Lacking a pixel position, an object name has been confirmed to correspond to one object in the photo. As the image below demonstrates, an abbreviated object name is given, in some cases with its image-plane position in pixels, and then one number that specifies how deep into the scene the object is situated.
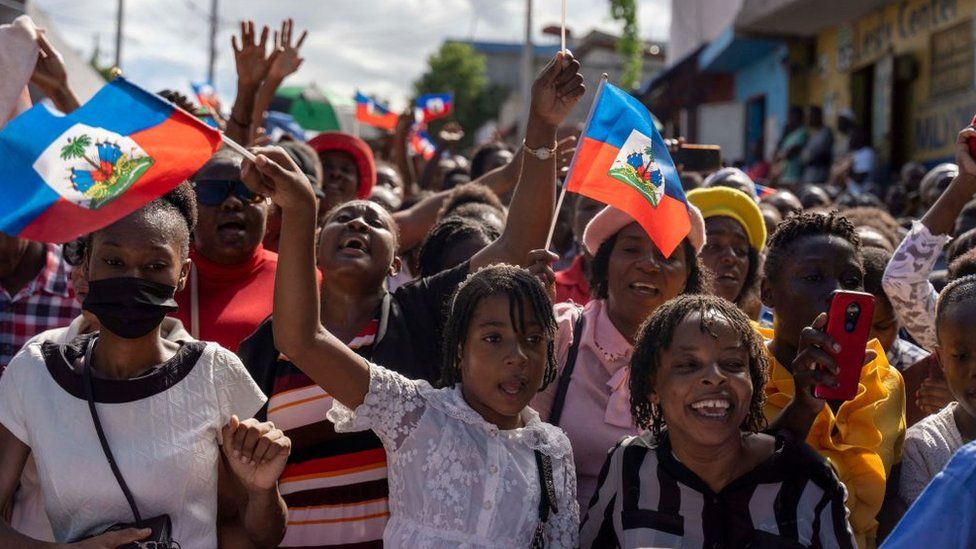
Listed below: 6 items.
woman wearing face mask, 2.82
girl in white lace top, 2.92
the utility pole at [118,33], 33.28
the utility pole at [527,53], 20.79
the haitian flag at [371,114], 13.54
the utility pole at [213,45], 39.41
